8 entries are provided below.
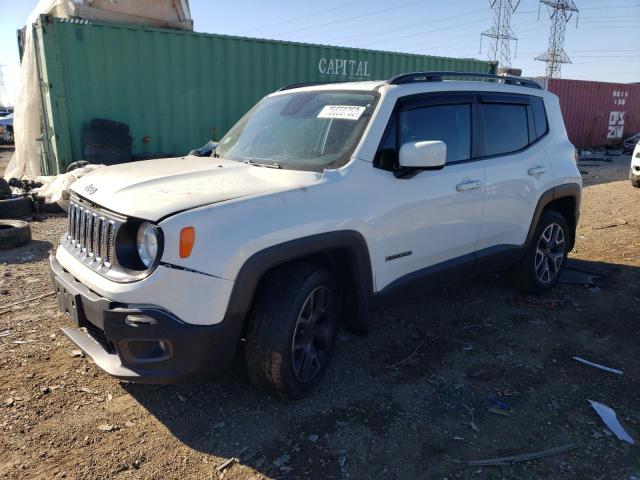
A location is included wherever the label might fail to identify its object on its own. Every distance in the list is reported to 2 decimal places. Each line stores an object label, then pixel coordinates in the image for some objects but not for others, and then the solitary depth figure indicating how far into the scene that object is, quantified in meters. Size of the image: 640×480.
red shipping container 19.86
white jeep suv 2.50
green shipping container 8.12
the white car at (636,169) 11.08
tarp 8.34
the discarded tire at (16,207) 7.16
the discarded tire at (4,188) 7.58
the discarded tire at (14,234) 5.91
